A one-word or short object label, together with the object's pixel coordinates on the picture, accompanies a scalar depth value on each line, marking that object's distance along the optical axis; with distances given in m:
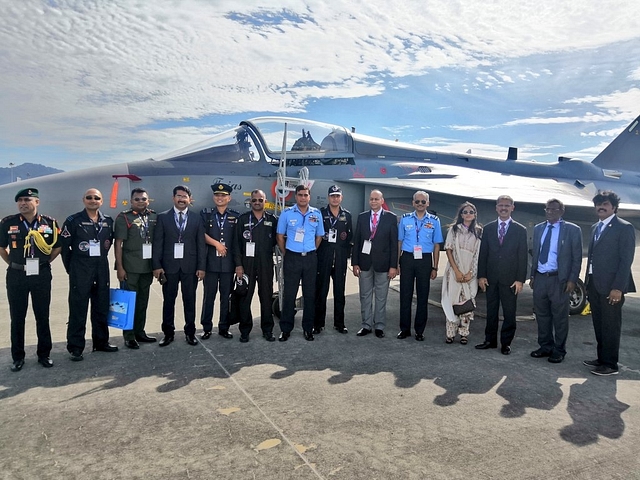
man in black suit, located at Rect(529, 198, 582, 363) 4.67
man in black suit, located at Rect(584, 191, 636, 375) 4.32
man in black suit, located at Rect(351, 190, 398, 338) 5.42
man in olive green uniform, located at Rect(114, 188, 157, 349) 4.78
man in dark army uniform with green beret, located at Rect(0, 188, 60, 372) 4.10
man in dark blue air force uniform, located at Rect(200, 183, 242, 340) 5.07
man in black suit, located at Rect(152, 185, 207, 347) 4.88
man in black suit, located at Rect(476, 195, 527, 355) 4.95
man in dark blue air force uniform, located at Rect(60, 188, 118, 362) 4.40
